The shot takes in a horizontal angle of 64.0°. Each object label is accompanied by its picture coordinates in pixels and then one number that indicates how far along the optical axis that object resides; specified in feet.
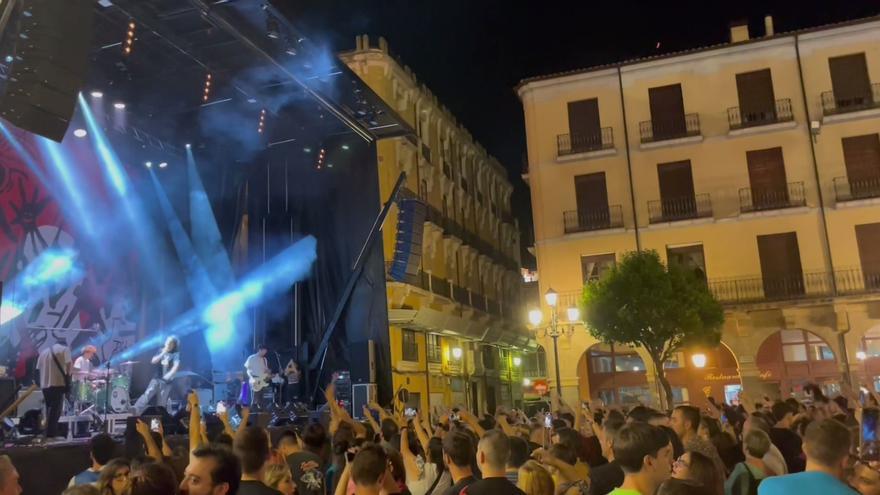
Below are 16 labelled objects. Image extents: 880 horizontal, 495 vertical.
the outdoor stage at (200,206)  45.93
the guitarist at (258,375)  54.03
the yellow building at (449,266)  90.74
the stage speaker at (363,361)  59.31
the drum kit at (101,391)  42.14
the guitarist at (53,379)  36.27
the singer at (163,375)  48.26
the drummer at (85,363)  42.78
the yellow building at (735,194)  81.15
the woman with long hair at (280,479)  14.15
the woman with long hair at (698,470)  12.32
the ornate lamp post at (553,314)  51.16
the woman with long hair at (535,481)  13.53
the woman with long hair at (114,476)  13.83
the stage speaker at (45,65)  26.63
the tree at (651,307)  70.79
